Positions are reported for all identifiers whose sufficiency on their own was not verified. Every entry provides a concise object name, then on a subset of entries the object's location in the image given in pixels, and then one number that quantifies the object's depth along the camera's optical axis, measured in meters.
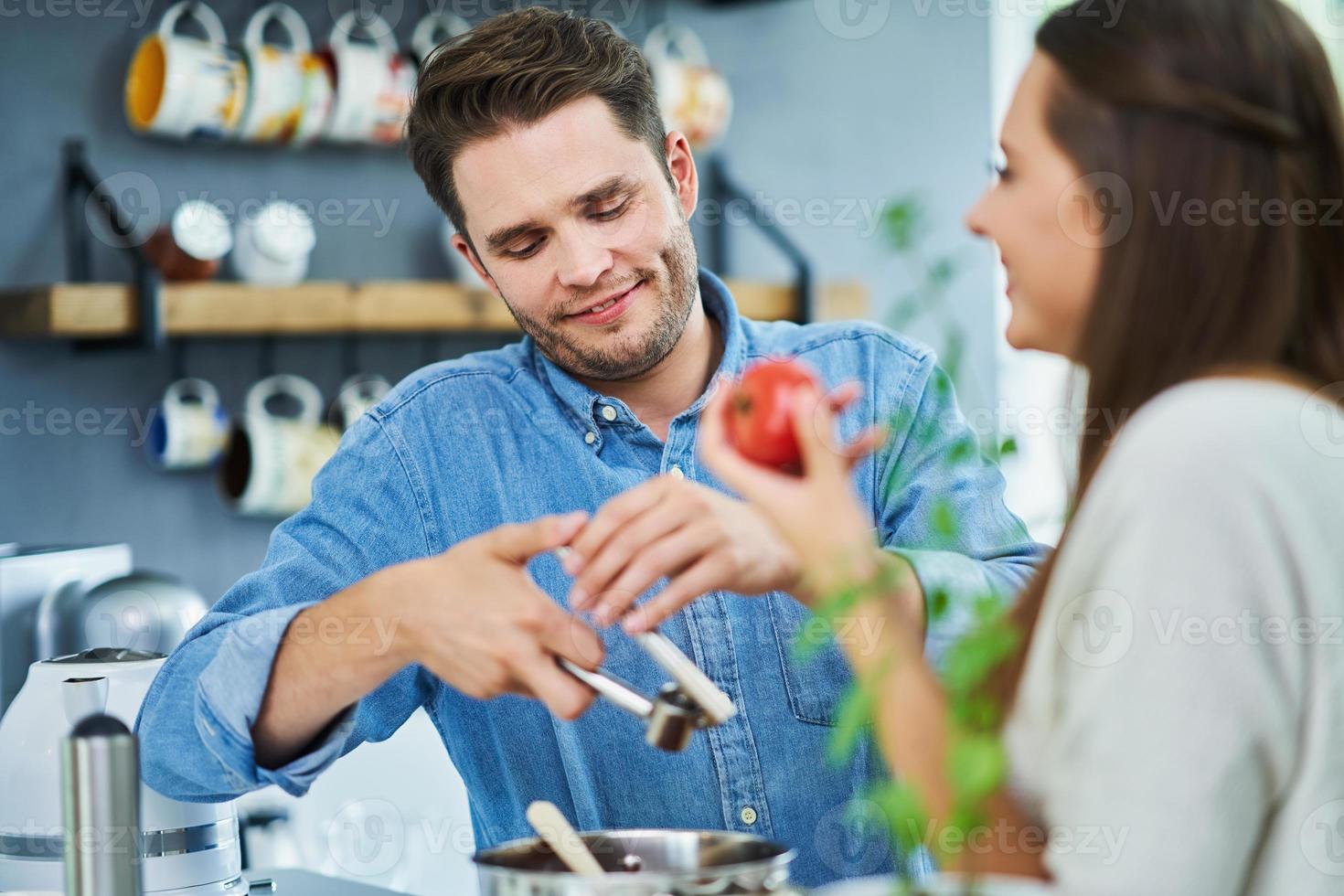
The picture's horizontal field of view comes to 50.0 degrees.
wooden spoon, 0.88
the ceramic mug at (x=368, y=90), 2.43
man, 1.20
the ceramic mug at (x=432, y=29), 2.57
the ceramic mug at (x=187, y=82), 2.25
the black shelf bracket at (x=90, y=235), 2.24
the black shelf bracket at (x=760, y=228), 2.89
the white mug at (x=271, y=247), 2.40
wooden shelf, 2.19
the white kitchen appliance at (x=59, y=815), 1.19
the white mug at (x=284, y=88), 2.34
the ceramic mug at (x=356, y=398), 2.50
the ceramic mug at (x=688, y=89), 2.76
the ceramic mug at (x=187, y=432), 2.34
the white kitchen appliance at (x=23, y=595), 1.82
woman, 0.73
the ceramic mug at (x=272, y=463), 2.30
